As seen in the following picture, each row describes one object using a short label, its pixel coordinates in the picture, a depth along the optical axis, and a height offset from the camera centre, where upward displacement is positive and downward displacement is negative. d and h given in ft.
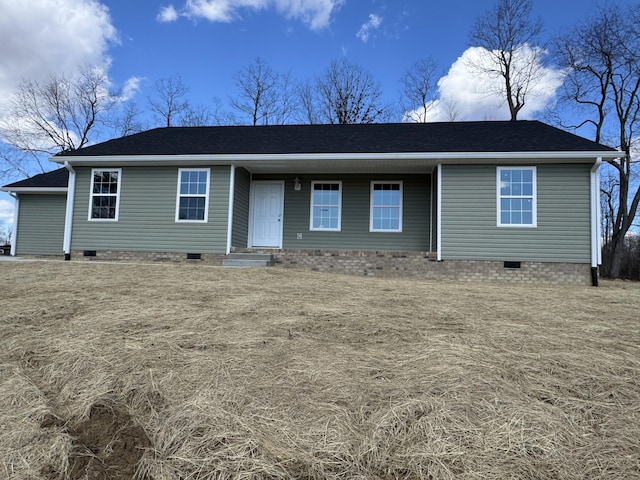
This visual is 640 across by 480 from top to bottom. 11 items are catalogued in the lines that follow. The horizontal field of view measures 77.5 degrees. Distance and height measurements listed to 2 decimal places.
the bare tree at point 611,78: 59.57 +31.21
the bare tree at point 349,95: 82.02 +35.59
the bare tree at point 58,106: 78.95 +30.13
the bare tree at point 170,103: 91.61 +35.45
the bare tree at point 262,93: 90.33 +37.98
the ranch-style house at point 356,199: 31.73 +5.66
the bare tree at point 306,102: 88.02 +35.39
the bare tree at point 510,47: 72.74 +41.47
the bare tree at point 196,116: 92.48 +32.90
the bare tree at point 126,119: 88.80 +30.43
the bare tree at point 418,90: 83.71 +37.37
